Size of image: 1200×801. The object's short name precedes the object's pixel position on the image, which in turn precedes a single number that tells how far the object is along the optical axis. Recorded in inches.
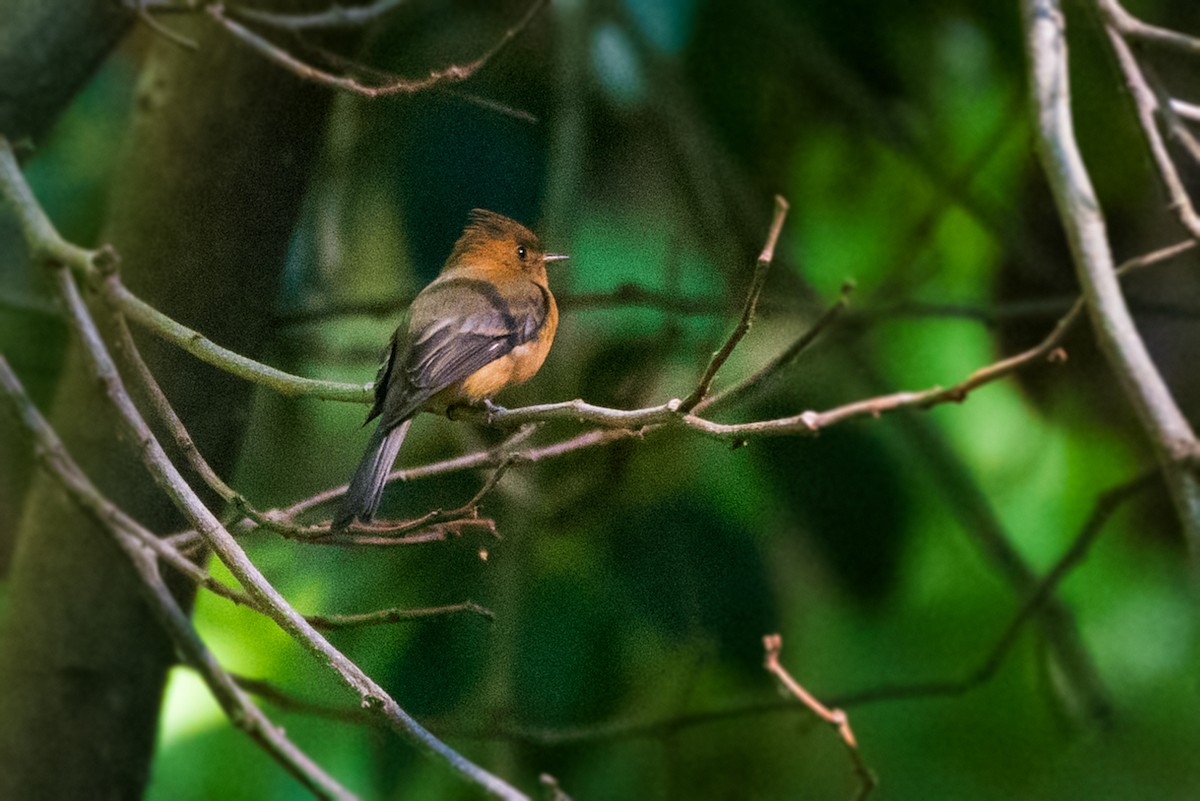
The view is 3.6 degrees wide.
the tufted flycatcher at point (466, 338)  267.4
